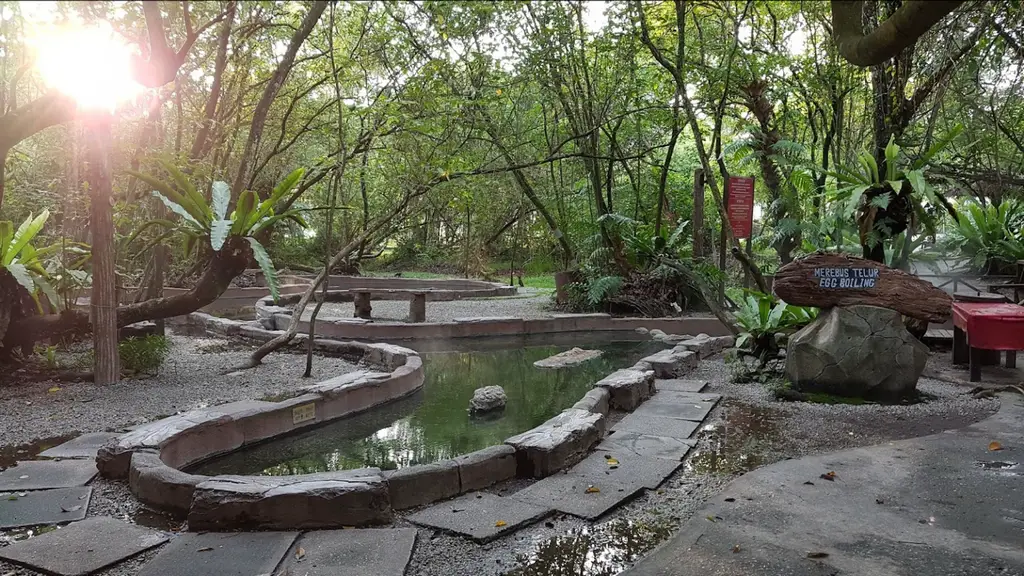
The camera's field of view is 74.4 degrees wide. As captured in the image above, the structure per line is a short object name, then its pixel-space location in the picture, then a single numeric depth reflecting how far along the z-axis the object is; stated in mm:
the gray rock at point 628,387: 5539
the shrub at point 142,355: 6371
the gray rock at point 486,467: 3670
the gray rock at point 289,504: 3092
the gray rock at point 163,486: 3325
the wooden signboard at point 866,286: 5625
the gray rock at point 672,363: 6746
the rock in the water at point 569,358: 7934
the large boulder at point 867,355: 5621
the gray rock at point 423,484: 3402
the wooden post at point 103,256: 5504
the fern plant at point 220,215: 5812
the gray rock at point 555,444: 3924
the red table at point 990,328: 5812
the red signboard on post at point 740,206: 8023
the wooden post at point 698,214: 9109
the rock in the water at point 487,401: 5703
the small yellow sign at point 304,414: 5059
